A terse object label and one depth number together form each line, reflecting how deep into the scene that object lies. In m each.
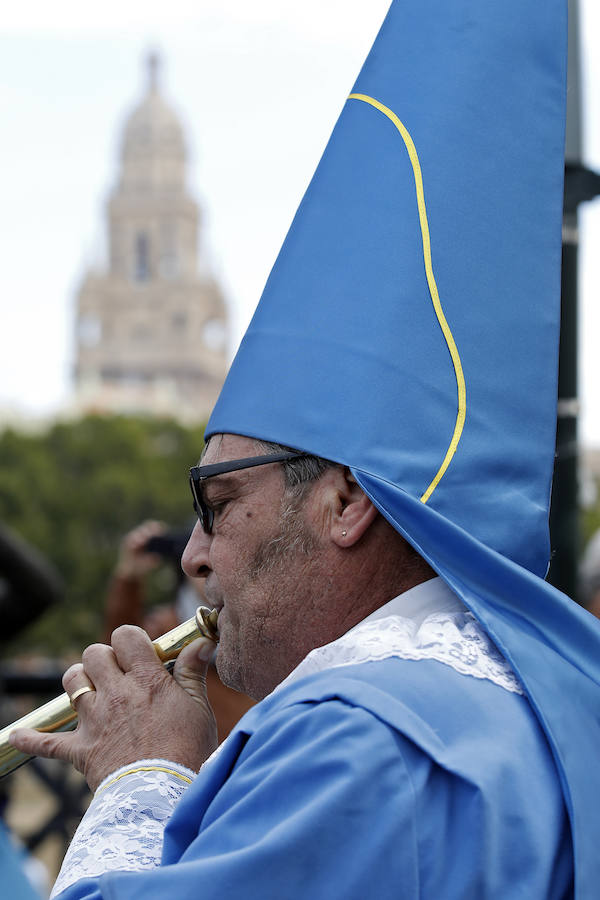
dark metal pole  5.21
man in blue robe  2.69
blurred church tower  172.50
